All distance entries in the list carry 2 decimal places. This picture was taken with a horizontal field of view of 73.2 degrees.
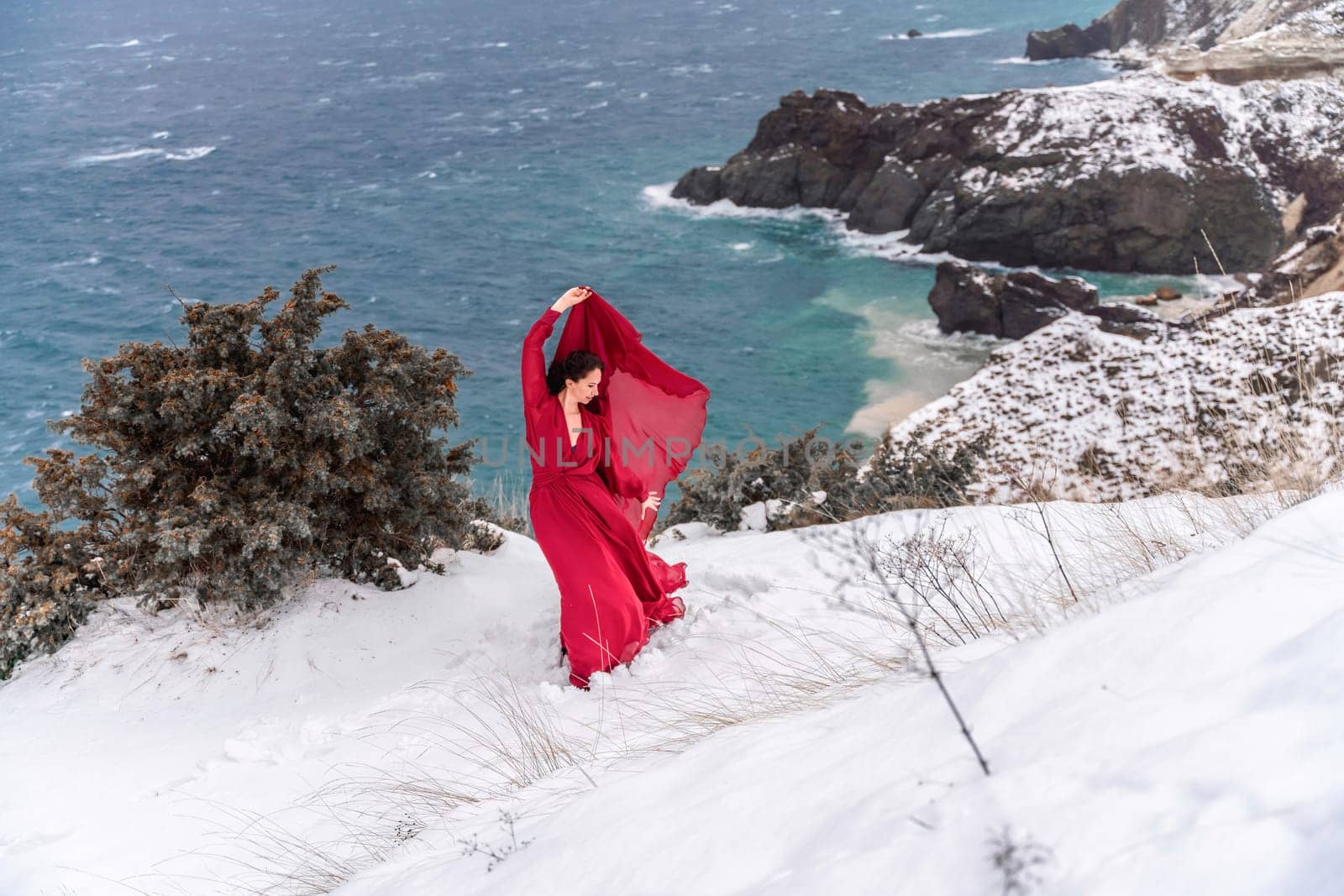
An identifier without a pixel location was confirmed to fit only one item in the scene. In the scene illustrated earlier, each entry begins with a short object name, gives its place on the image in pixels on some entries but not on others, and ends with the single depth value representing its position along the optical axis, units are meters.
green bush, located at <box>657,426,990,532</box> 7.56
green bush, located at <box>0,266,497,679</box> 5.28
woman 4.77
